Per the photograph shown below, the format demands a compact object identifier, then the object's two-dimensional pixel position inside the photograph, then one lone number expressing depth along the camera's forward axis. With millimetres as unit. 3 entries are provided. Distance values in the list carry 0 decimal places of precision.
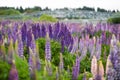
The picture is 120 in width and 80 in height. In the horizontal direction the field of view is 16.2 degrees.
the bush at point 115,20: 25766
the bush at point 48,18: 26662
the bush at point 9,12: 43791
